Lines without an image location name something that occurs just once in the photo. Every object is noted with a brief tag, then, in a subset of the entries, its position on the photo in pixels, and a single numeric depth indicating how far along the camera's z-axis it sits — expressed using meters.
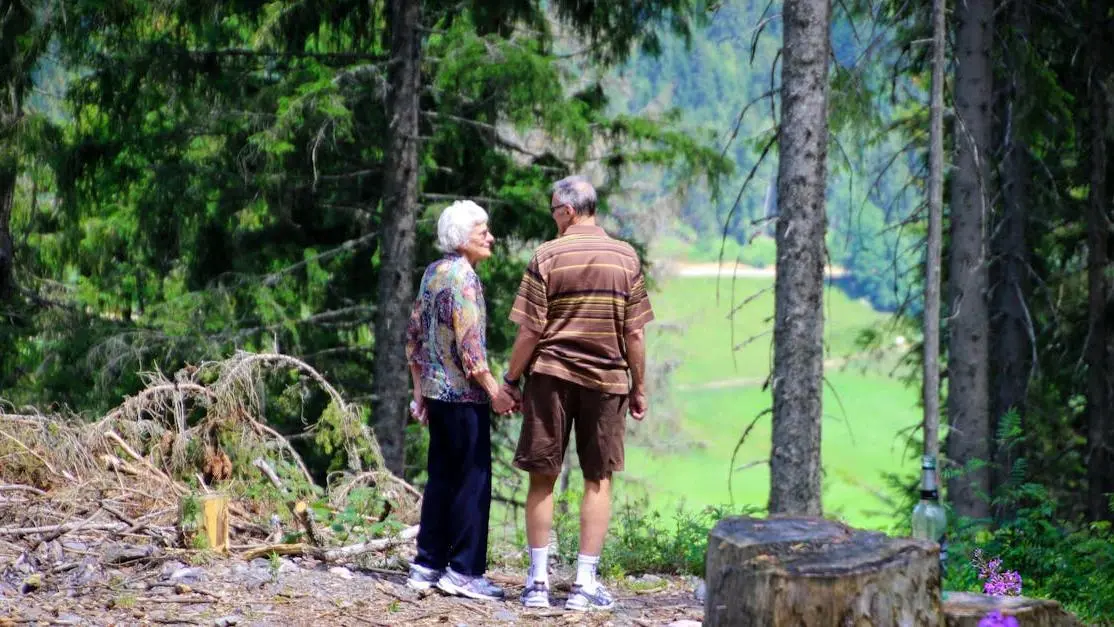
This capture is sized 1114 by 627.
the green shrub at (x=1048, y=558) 14.04
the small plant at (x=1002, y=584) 11.30
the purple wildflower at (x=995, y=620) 8.65
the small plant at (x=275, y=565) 13.00
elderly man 11.70
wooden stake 13.64
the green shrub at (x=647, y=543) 15.60
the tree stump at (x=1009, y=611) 9.31
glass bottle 12.06
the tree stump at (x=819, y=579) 8.64
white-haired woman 12.25
